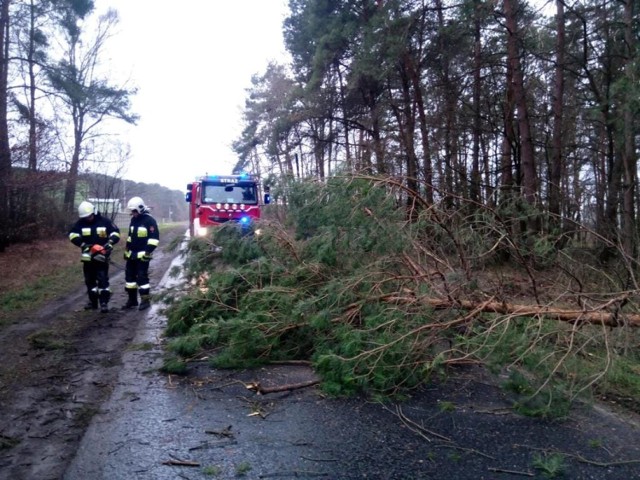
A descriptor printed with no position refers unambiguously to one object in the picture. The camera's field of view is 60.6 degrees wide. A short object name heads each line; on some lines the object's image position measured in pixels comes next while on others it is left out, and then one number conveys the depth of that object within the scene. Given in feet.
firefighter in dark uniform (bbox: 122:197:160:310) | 27.96
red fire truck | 47.09
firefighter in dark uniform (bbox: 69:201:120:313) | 27.53
